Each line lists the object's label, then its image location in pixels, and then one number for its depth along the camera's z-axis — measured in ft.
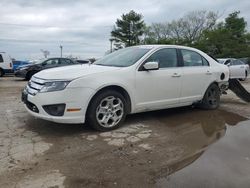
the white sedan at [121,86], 9.80
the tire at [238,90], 17.21
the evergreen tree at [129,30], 100.50
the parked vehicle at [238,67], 33.66
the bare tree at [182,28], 110.75
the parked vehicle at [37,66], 33.63
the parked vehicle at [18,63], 55.56
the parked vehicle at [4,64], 38.01
